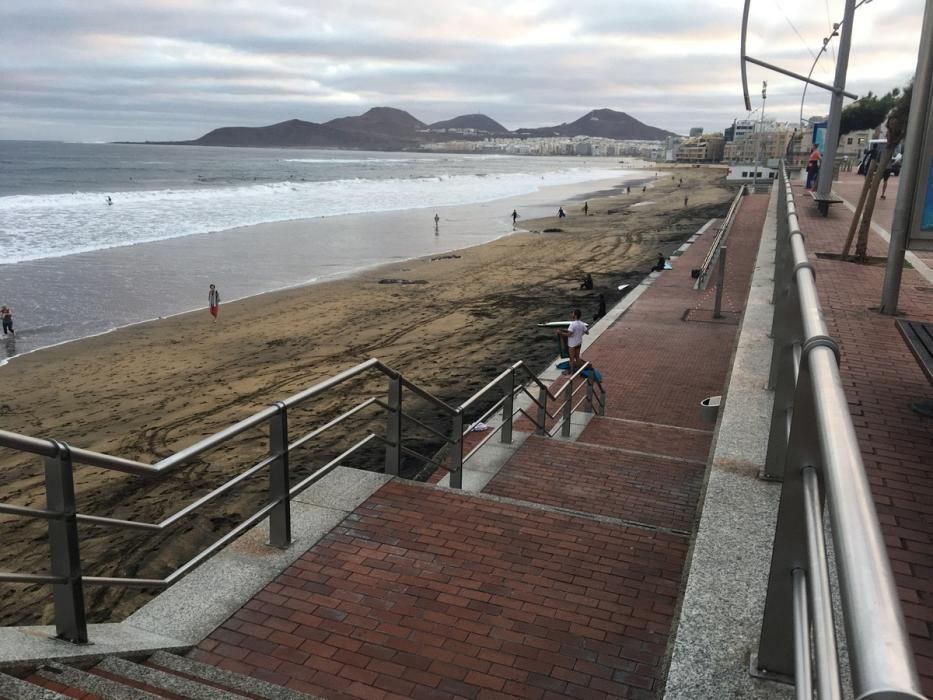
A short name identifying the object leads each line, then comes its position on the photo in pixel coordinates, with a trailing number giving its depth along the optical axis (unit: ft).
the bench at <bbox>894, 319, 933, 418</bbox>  14.55
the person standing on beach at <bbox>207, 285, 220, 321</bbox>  65.82
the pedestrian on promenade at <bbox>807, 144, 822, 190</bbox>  87.35
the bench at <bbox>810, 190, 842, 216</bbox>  56.77
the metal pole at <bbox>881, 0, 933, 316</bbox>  19.53
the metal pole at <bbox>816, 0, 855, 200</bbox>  55.67
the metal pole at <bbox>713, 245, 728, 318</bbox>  50.55
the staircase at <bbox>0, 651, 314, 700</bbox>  8.91
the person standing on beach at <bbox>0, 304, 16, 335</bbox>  61.05
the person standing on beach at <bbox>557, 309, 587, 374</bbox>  39.65
